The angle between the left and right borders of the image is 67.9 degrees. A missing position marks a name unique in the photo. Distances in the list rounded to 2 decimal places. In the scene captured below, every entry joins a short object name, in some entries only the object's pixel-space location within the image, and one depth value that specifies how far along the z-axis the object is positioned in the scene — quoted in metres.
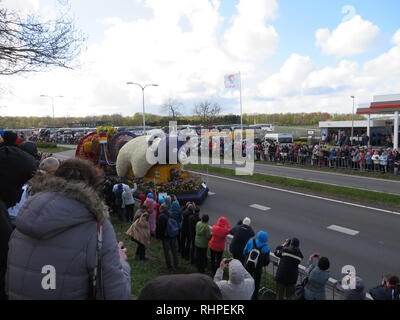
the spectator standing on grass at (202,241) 7.27
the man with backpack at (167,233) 7.34
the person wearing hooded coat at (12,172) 3.23
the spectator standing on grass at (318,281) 5.07
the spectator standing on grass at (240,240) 6.71
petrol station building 24.80
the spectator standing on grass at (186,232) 8.16
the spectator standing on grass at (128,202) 10.51
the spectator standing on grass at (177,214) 8.46
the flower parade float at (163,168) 13.66
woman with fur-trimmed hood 1.89
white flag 35.31
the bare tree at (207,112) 52.16
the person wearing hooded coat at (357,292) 4.57
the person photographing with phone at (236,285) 3.98
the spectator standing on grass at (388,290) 4.57
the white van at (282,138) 35.47
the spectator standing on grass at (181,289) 2.01
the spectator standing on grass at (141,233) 7.19
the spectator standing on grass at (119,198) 10.77
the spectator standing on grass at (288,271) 5.64
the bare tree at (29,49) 7.34
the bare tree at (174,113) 53.42
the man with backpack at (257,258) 5.93
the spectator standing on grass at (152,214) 8.14
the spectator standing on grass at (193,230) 7.90
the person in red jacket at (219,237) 6.98
